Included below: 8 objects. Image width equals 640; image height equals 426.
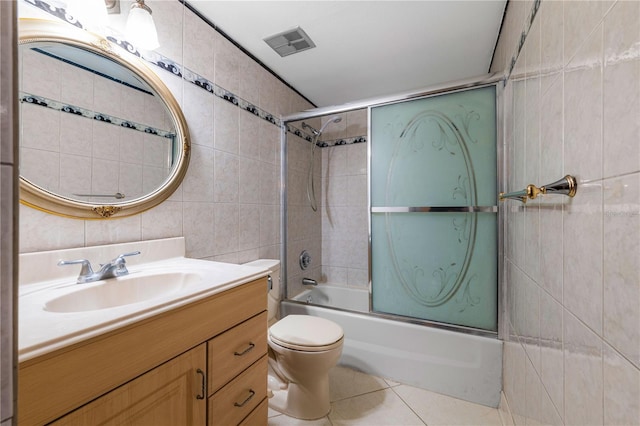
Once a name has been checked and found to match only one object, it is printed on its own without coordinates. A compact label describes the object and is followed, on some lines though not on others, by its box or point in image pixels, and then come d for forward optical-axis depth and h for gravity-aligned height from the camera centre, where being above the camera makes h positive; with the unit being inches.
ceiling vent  65.4 +43.6
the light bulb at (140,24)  41.6 +29.5
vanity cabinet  20.3 -15.6
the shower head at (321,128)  97.4 +32.0
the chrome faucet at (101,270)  35.9 -8.4
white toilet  52.5 -30.5
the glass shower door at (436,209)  59.3 +0.6
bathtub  57.9 -34.2
